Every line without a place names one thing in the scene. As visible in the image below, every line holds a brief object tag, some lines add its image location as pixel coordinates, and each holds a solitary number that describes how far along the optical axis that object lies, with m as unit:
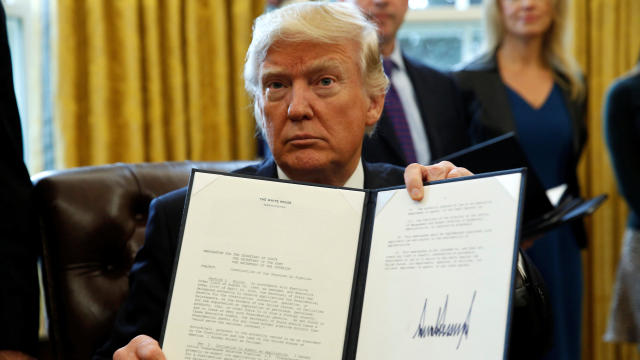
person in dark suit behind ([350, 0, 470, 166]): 2.35
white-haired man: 1.45
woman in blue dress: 2.69
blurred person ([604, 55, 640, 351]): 2.88
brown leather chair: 1.65
